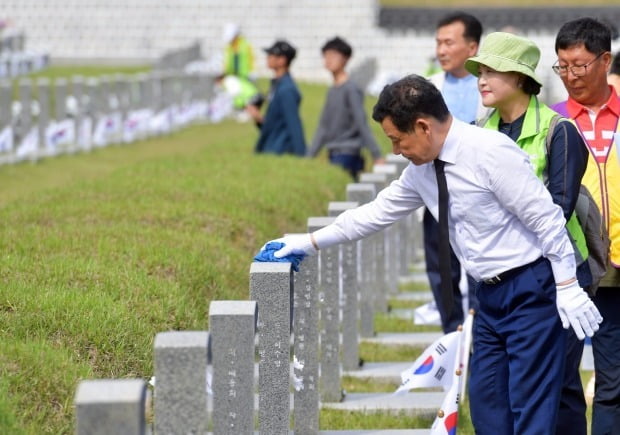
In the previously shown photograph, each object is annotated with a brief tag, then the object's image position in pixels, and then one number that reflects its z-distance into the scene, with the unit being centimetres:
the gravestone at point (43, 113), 3779
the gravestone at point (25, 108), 3669
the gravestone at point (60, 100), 4009
